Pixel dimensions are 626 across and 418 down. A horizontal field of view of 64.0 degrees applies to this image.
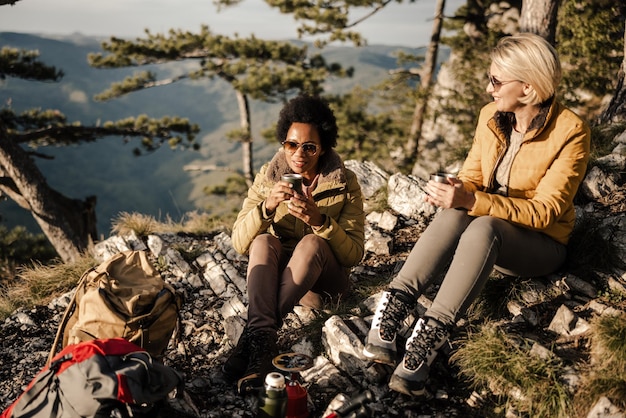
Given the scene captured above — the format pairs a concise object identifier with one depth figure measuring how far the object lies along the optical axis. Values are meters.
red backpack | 2.45
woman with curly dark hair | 3.21
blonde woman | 2.79
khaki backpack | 3.07
